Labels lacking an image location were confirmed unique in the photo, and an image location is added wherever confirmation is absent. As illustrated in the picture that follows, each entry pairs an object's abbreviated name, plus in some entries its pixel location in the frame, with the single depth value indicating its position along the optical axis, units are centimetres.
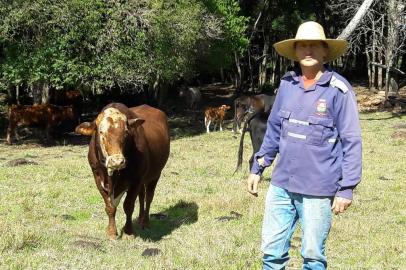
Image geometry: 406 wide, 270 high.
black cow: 1201
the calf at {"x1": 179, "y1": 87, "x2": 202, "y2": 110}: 3177
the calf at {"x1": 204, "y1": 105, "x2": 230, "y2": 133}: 2272
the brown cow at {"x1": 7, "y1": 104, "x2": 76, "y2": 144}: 1994
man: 410
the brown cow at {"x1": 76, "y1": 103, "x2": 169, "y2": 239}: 652
